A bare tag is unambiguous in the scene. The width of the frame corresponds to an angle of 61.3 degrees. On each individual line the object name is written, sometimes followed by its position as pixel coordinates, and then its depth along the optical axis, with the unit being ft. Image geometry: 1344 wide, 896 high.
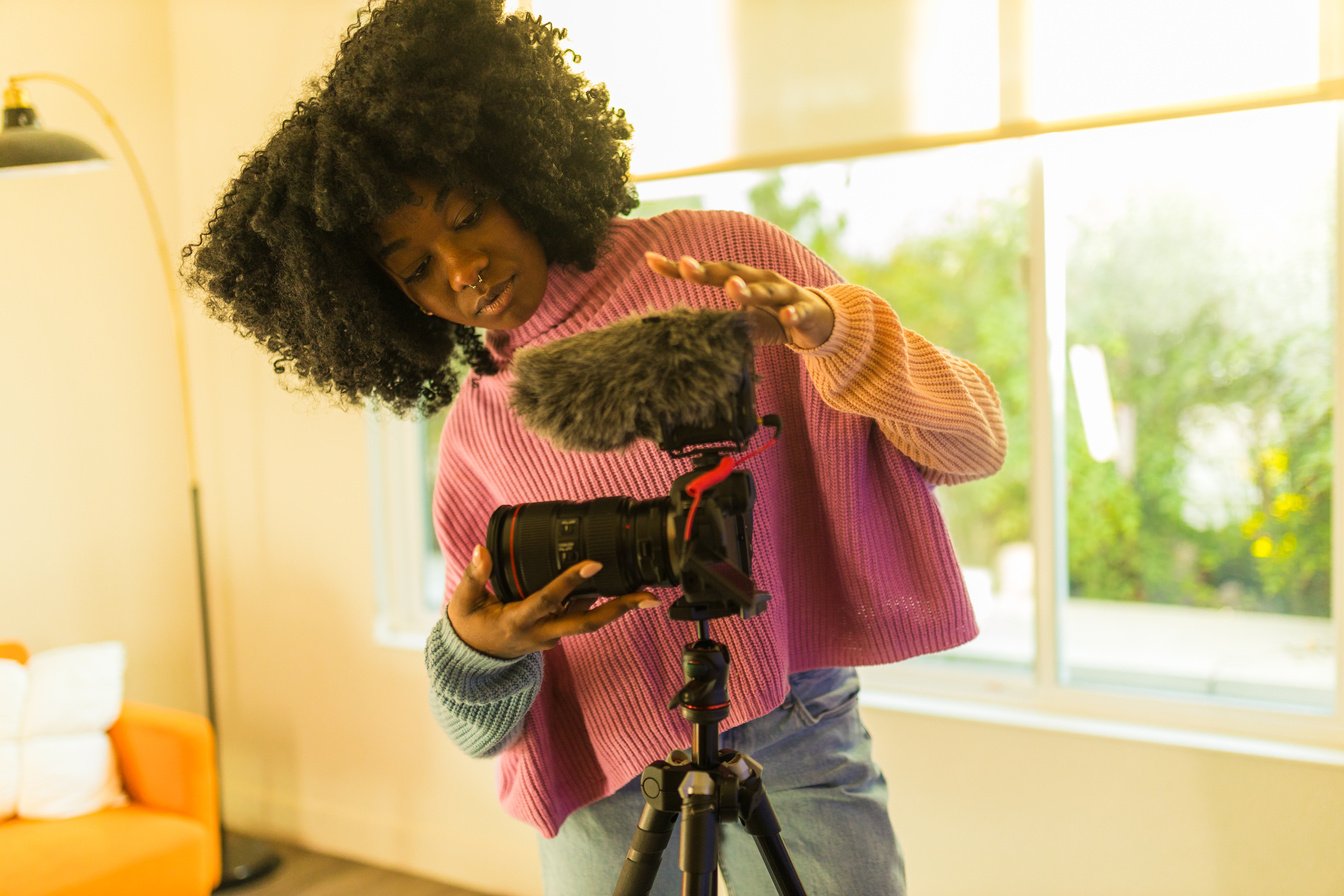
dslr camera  3.11
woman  3.97
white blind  5.96
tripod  3.31
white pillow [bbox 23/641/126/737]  8.04
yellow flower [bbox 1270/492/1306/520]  6.83
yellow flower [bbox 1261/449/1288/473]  6.85
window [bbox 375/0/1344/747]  6.31
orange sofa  7.17
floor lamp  7.59
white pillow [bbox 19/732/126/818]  7.84
